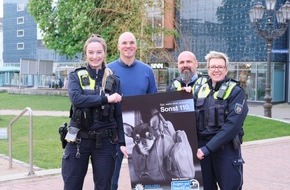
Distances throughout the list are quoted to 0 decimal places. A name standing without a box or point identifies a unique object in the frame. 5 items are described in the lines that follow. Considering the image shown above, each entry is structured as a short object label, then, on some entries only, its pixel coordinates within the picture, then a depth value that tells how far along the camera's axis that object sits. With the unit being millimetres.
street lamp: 18031
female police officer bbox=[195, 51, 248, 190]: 4297
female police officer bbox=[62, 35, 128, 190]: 4414
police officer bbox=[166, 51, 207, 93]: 4939
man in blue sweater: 5258
